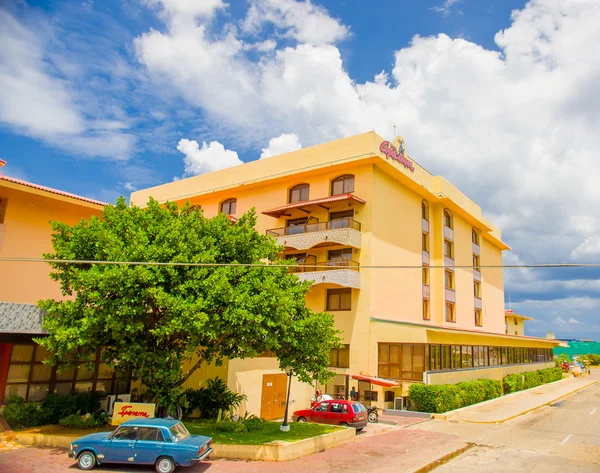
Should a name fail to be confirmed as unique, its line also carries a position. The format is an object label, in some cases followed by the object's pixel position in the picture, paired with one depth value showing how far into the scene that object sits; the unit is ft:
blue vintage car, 46.42
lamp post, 65.41
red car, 74.23
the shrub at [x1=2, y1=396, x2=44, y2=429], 58.29
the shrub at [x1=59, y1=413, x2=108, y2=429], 59.72
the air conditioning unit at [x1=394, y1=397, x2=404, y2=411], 99.18
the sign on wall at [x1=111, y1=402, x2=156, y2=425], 55.31
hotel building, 104.37
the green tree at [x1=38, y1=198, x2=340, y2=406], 52.95
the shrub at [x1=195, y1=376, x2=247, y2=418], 71.67
